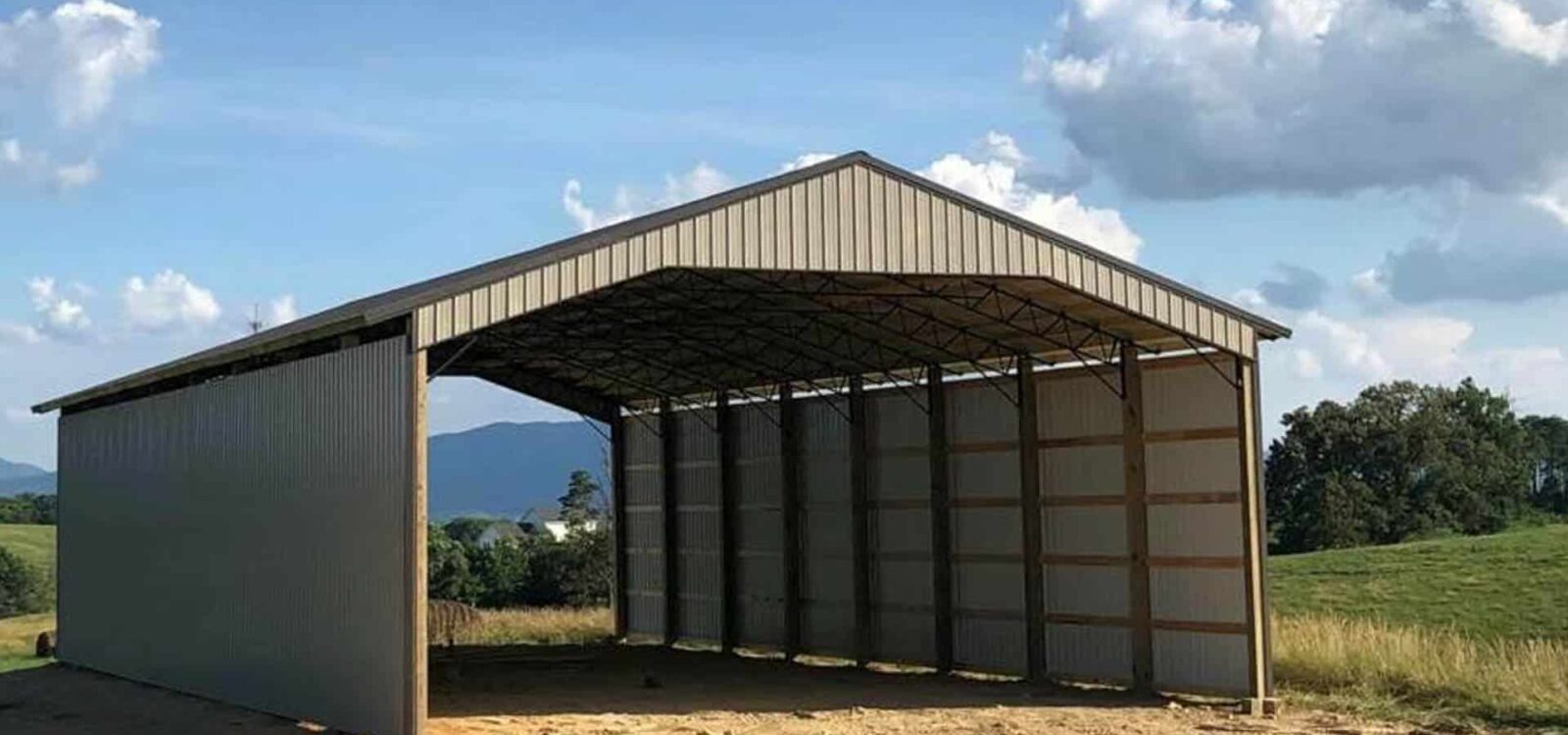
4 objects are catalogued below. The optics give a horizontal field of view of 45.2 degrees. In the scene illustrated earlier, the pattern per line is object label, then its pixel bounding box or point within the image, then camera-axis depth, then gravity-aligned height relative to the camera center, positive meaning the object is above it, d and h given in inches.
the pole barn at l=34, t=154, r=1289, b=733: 631.8 +27.2
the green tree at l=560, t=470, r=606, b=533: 1793.8 +18.5
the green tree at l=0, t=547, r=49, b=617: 2186.3 -71.5
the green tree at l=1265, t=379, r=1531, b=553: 2140.7 +43.9
